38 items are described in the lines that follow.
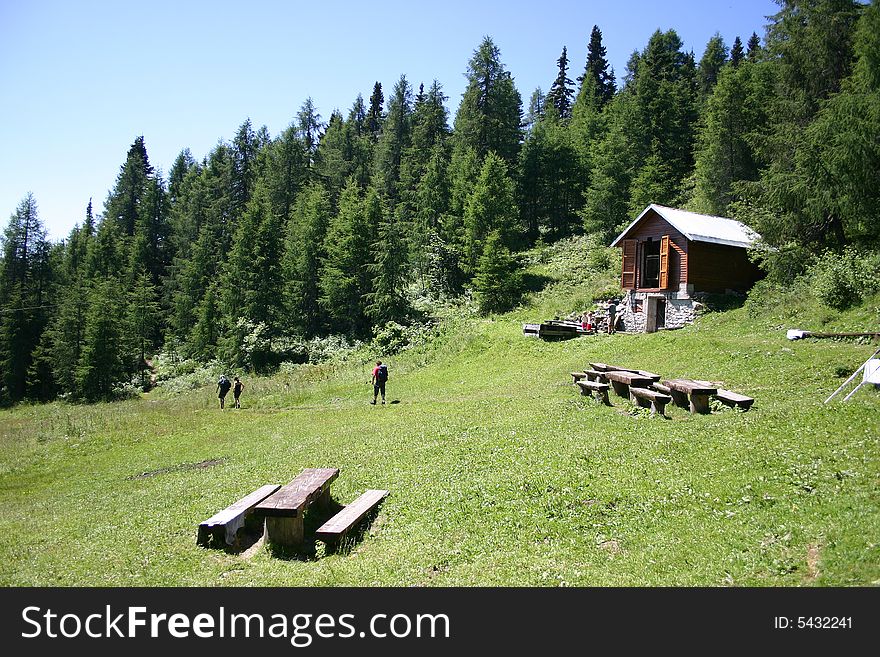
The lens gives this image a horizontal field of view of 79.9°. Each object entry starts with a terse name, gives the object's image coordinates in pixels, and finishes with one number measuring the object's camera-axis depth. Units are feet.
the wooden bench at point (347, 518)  22.86
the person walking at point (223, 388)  81.14
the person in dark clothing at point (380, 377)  70.13
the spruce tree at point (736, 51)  271.82
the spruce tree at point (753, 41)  261.85
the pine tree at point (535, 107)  314.76
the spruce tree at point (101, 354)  147.64
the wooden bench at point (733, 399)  38.11
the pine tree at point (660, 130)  153.48
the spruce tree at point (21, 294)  168.45
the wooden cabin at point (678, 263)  91.50
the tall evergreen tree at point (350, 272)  149.69
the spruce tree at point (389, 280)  140.05
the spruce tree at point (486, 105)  177.27
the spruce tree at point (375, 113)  303.56
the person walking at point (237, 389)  80.74
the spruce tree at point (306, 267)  160.25
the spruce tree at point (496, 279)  130.11
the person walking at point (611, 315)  97.07
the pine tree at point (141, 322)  171.12
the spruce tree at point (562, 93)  316.81
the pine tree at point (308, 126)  238.48
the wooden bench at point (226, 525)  24.16
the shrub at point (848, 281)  62.39
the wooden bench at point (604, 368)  53.94
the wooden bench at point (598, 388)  46.79
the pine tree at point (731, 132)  127.24
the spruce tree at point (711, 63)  217.36
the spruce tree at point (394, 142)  204.54
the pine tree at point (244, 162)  227.20
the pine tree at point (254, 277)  154.20
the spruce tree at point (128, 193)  252.42
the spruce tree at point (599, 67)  282.77
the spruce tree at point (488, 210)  146.10
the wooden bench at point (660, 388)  43.57
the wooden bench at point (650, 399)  39.52
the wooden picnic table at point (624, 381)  45.55
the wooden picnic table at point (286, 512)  23.69
